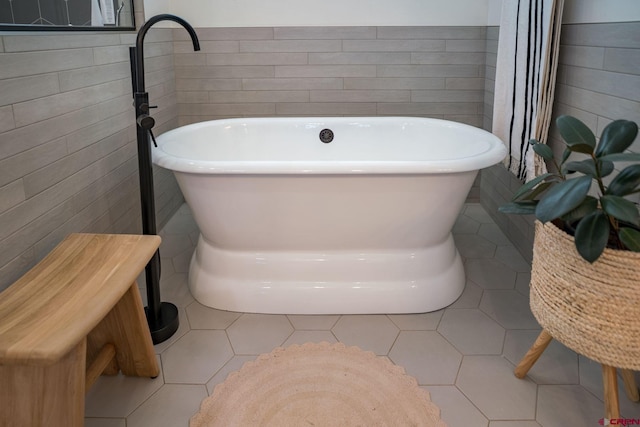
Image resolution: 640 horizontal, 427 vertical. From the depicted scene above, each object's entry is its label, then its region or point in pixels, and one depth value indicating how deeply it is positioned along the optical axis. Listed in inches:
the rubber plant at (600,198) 53.9
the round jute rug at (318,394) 68.8
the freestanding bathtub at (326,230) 85.1
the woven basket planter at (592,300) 56.6
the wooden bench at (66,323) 50.6
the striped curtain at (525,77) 91.6
